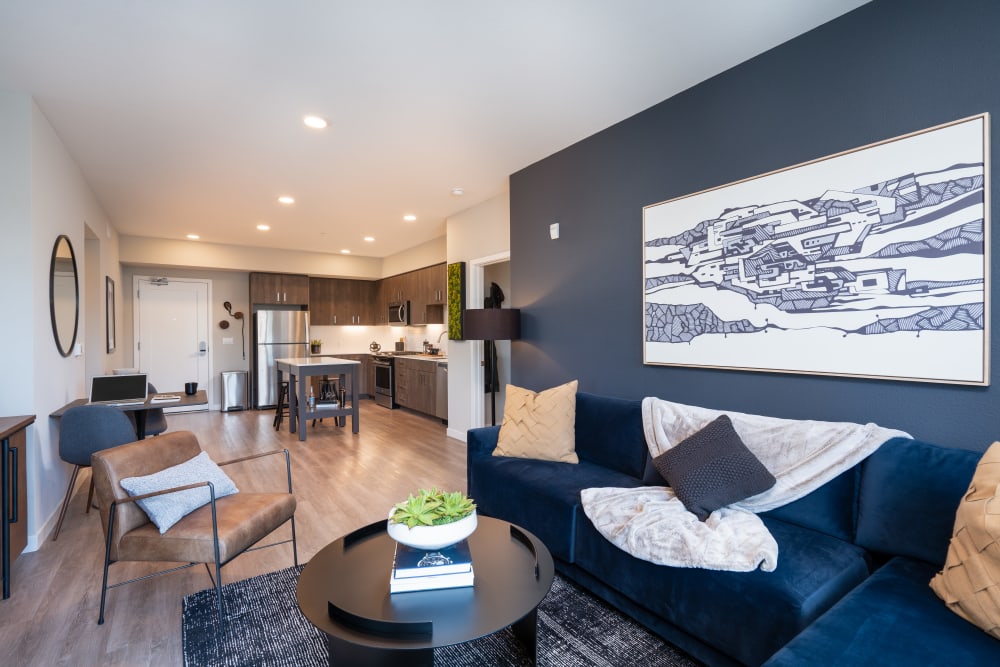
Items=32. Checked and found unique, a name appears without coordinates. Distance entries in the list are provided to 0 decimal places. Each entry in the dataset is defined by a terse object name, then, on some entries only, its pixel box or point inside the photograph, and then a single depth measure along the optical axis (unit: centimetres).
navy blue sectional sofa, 125
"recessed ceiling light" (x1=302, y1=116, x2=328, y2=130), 313
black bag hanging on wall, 502
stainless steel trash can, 743
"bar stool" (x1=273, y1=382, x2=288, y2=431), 623
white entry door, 716
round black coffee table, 130
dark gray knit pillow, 199
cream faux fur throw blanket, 170
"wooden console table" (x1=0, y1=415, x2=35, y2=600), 222
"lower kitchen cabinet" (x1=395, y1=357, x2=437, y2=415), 655
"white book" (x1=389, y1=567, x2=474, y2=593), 149
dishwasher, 630
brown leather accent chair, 195
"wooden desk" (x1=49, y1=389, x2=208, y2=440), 322
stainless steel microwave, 780
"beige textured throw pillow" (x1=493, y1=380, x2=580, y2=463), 290
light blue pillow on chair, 202
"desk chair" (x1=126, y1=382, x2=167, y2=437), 382
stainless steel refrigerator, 764
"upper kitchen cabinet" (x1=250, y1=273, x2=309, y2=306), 777
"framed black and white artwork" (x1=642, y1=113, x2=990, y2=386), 184
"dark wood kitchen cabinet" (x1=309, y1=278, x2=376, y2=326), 850
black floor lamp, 403
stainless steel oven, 773
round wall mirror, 317
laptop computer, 345
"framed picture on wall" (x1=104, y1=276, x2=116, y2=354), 546
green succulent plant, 156
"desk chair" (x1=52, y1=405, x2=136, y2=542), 283
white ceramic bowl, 154
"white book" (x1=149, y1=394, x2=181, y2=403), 355
